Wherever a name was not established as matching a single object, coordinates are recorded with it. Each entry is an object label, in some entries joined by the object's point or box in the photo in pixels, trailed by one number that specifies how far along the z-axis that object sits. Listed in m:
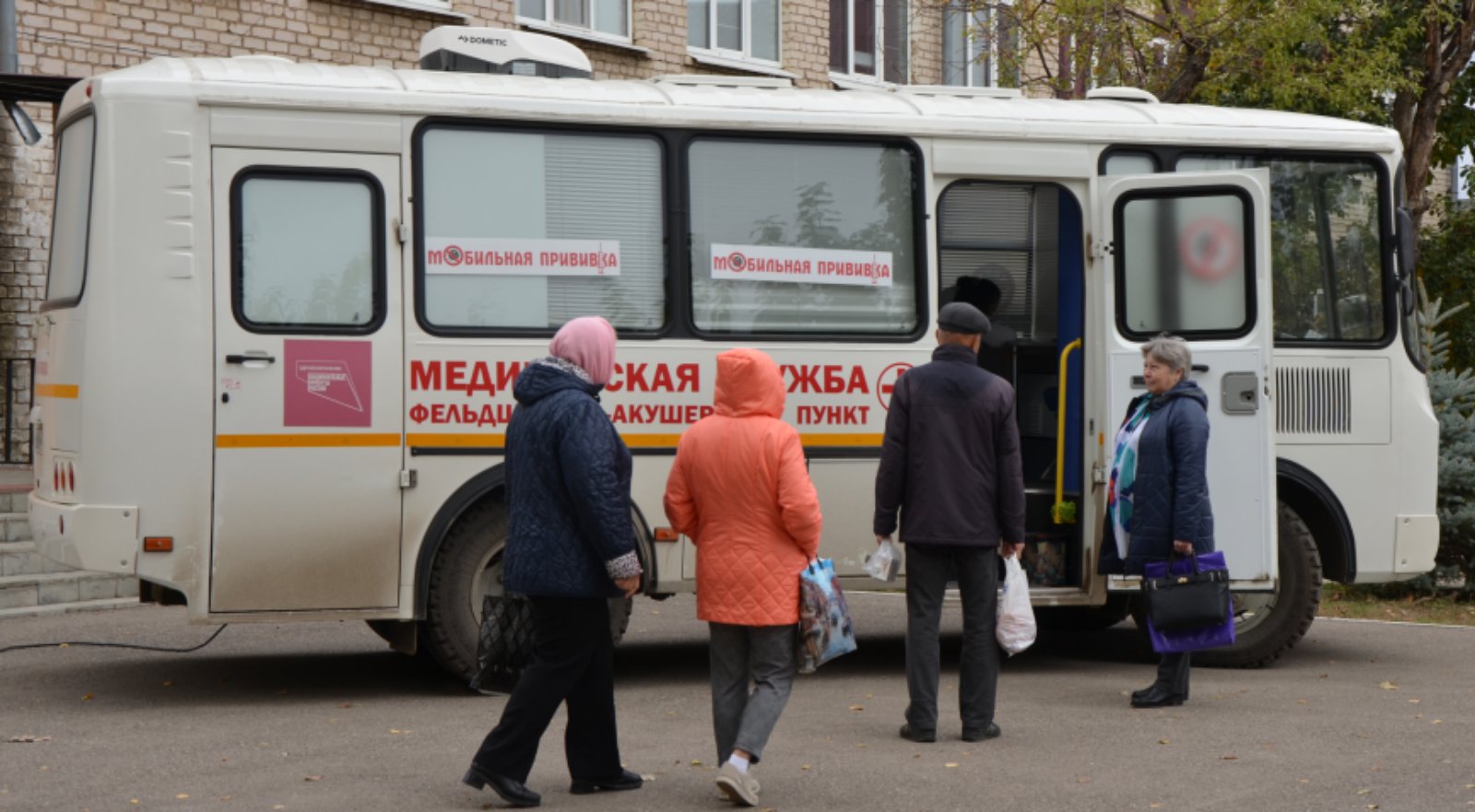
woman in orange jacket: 6.77
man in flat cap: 8.00
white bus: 8.75
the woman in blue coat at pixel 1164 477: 8.74
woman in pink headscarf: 6.56
